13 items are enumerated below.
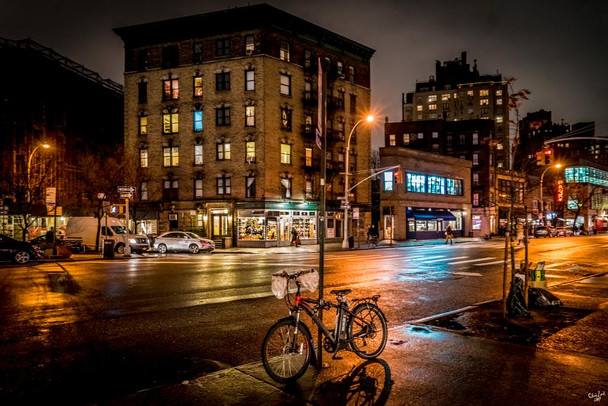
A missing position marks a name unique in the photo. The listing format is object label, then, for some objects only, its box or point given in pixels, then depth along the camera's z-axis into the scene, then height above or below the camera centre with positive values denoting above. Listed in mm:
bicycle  5898 -1627
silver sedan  32406 -1839
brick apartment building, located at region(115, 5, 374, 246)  40812 +8786
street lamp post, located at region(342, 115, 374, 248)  37081 -892
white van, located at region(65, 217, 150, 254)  32125 -977
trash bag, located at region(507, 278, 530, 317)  9375 -1829
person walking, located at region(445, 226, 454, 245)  42812 -1870
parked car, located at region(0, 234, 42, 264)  21812 -1504
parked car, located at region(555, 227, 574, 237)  61719 -2697
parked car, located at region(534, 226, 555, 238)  57594 -2393
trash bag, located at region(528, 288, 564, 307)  10273 -1930
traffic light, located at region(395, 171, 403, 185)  35709 +2994
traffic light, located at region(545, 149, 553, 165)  20353 +2554
